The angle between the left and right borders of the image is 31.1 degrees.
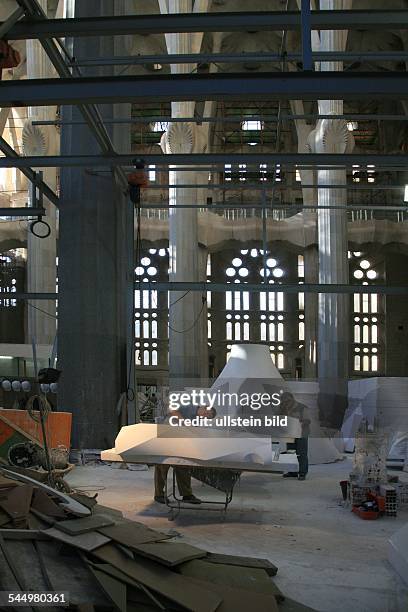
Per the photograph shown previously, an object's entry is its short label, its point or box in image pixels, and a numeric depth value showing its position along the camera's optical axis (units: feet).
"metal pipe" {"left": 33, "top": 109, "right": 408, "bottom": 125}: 44.45
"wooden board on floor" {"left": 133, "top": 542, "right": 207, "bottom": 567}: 20.08
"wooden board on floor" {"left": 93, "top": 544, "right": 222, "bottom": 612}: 18.12
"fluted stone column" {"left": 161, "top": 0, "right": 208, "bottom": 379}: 93.04
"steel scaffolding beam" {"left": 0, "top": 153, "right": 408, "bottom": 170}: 41.09
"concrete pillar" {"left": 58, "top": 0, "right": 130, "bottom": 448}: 50.90
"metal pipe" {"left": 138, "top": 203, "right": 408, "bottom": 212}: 62.44
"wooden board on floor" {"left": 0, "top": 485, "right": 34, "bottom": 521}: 21.72
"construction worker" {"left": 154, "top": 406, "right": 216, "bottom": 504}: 33.09
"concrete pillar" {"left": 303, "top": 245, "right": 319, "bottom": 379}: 119.44
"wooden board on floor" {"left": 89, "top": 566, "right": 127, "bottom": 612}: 17.63
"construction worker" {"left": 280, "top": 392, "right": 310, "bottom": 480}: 43.19
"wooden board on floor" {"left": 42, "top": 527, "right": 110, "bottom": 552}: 20.08
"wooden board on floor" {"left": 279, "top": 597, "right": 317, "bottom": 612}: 19.36
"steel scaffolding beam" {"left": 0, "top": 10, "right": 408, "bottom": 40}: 28.12
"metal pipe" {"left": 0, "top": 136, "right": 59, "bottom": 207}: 43.16
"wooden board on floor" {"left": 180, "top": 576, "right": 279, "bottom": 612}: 18.37
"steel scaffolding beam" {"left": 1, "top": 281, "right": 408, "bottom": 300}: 58.29
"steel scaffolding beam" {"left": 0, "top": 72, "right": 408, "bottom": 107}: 24.97
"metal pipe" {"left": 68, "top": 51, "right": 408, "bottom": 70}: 34.40
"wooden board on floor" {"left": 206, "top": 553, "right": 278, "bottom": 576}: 22.31
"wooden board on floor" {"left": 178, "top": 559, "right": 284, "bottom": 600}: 20.25
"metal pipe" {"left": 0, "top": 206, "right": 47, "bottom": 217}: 48.83
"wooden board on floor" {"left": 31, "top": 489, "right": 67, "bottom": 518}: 22.66
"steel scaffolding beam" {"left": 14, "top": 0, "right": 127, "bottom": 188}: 28.19
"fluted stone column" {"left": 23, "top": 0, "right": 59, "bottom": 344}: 94.79
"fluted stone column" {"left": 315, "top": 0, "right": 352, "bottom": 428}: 85.56
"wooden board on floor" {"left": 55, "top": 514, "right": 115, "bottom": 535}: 21.09
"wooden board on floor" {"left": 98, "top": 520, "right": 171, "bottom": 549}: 20.94
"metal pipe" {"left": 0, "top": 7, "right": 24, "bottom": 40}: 26.55
